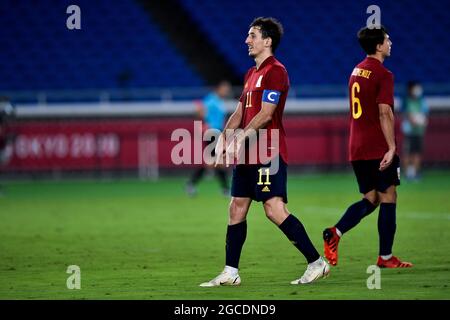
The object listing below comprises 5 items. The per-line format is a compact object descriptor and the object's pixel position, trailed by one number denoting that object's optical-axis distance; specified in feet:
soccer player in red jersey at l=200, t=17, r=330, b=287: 28.96
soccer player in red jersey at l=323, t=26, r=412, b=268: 32.81
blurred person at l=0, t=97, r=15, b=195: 76.59
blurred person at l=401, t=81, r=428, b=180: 81.56
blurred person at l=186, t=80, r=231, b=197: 67.15
